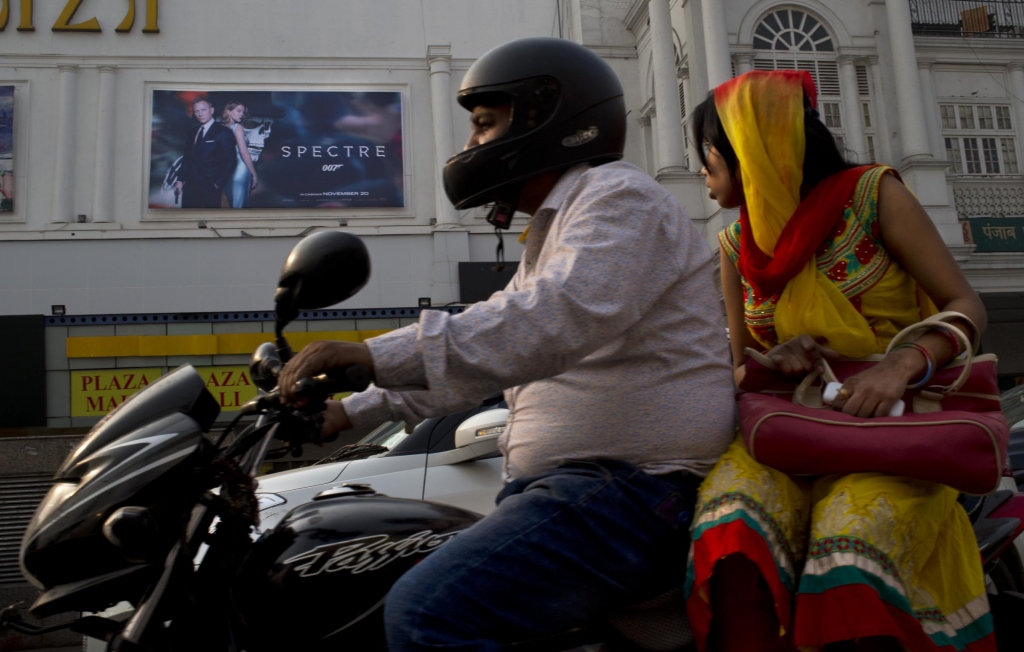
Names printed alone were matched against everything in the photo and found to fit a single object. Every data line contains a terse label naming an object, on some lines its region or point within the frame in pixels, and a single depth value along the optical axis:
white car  4.38
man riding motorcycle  1.51
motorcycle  1.51
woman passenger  1.55
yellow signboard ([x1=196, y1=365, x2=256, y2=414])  17.33
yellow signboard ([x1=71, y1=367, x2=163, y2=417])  17.38
